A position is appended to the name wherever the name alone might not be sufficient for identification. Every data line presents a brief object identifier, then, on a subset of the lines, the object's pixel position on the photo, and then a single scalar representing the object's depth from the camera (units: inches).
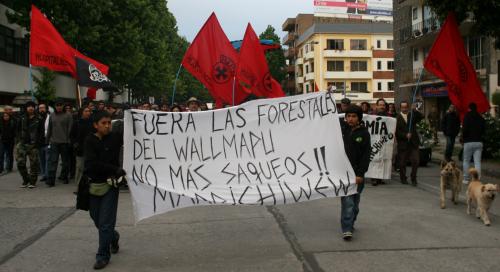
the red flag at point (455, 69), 409.7
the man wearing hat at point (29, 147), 449.1
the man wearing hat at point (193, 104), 451.8
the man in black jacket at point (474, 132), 420.5
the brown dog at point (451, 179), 341.4
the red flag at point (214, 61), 542.6
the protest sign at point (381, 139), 447.8
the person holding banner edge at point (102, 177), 211.3
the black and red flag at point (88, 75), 541.6
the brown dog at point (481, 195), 282.9
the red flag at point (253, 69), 541.0
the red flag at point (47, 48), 506.3
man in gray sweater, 454.0
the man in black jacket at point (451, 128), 590.2
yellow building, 2645.2
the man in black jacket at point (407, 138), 444.5
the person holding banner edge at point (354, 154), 250.7
